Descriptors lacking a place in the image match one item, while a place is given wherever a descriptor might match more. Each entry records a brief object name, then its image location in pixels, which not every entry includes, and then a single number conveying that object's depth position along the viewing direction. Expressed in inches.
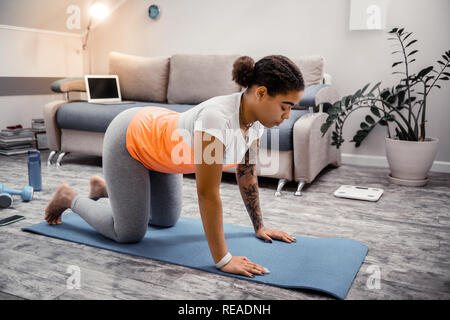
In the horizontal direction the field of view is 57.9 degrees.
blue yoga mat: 52.6
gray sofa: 96.7
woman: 48.8
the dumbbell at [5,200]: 82.3
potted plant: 101.3
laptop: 130.8
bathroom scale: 91.8
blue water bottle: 95.0
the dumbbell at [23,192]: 87.4
